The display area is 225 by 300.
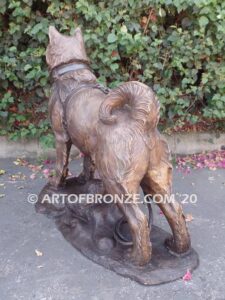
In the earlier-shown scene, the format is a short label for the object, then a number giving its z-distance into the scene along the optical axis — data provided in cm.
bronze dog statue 227
